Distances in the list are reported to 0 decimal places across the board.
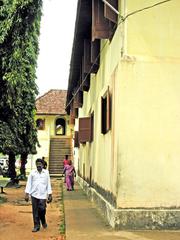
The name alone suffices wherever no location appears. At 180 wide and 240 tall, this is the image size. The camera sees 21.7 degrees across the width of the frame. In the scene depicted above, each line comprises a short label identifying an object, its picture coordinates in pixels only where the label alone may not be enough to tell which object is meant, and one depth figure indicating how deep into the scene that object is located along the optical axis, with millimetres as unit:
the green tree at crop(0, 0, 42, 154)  11195
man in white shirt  10094
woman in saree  21312
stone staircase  38031
